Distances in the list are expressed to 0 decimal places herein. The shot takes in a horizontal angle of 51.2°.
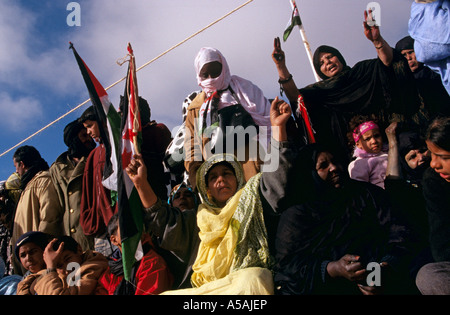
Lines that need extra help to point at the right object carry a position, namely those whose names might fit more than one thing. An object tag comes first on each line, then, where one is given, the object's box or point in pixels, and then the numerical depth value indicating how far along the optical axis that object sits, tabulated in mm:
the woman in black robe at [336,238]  2746
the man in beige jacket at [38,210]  4910
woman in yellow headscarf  3037
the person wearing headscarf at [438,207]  2584
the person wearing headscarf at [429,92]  3712
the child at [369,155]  3688
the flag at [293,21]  5217
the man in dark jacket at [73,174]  4711
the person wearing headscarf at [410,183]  2887
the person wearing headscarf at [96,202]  4539
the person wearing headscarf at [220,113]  4137
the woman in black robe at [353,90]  3879
